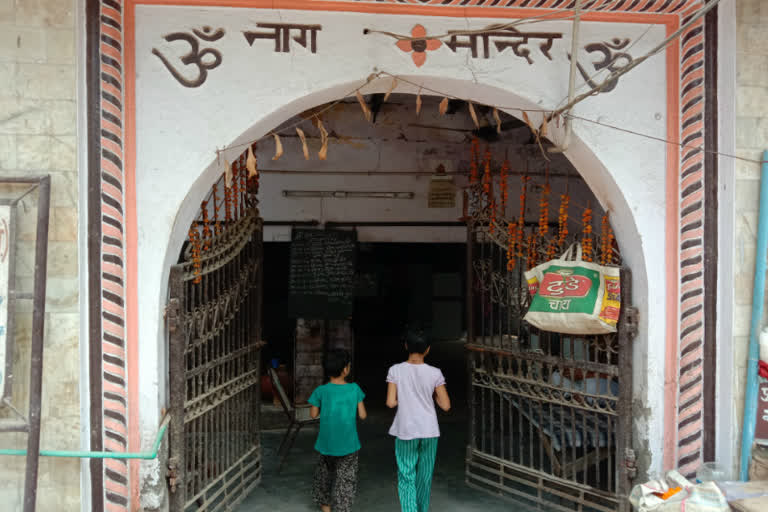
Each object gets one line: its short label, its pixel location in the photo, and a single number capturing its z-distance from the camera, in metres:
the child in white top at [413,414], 3.93
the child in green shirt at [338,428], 4.10
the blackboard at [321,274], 6.15
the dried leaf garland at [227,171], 3.46
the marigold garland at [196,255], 3.68
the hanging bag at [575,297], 3.72
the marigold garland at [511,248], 4.29
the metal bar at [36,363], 3.08
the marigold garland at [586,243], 3.87
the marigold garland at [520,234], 4.22
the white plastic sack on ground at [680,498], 3.17
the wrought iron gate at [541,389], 3.78
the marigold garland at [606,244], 3.82
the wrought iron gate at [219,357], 3.52
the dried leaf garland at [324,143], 3.59
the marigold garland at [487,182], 4.57
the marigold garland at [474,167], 4.72
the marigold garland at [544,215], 4.18
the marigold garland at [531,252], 4.19
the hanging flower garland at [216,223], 3.92
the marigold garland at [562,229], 4.02
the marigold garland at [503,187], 4.41
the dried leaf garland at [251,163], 3.44
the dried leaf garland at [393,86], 3.59
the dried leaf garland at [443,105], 3.54
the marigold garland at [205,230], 3.83
